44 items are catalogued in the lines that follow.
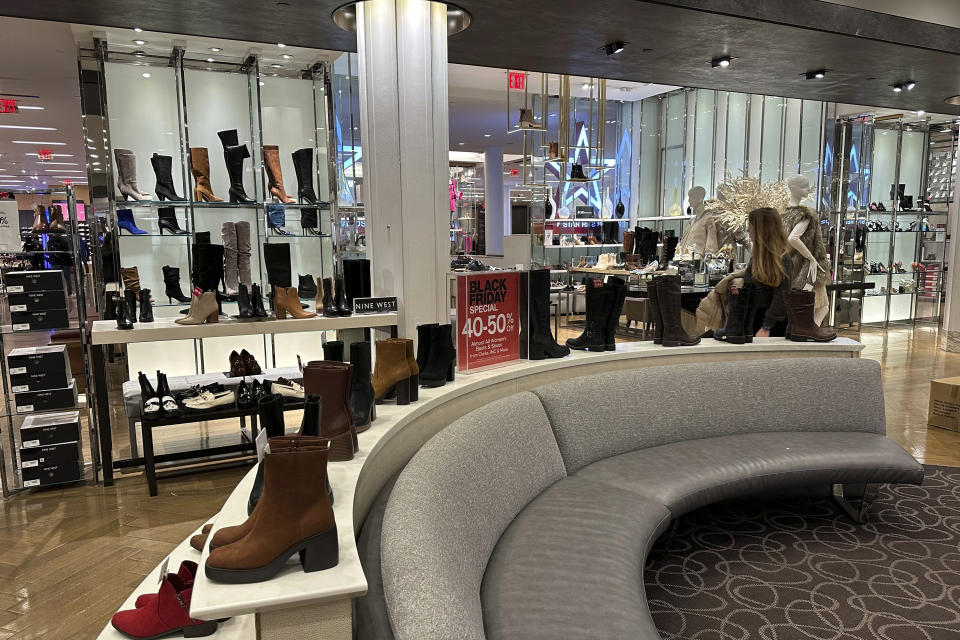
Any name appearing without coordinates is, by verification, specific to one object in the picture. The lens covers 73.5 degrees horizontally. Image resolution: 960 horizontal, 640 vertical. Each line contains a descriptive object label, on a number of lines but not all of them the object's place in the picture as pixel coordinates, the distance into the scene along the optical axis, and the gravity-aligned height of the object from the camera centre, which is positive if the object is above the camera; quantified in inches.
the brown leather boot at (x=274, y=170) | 186.9 +20.6
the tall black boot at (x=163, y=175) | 182.9 +19.1
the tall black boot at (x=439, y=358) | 102.6 -19.1
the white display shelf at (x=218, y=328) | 139.3 -19.5
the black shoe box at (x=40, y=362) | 145.0 -26.8
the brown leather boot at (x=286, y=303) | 152.7 -14.7
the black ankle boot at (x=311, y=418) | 61.3 -16.8
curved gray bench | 59.9 -37.4
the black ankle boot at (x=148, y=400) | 142.7 -35.2
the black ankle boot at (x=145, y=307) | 148.0 -14.9
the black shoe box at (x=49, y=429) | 145.3 -41.8
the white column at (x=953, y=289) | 339.3 -30.2
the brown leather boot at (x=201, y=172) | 180.9 +19.6
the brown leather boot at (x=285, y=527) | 47.2 -21.4
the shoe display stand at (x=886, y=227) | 392.2 +4.0
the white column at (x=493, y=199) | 606.9 +36.8
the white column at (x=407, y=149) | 138.3 +19.8
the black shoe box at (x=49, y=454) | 145.9 -47.8
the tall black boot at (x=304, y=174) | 186.4 +19.6
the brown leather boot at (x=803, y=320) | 151.4 -20.2
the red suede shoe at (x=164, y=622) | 59.4 -34.9
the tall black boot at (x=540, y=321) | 123.3 -16.1
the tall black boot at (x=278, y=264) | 163.2 -5.8
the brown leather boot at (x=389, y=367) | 89.3 -17.7
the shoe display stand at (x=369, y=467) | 45.9 -25.2
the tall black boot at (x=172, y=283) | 179.9 -11.5
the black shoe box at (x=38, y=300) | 146.3 -12.8
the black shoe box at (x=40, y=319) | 146.2 -17.3
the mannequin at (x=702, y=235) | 247.8 +0.2
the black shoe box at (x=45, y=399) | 146.9 -35.7
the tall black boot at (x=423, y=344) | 103.7 -16.8
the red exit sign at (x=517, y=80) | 400.8 +100.7
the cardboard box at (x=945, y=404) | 193.2 -51.8
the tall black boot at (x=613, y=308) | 131.7 -14.8
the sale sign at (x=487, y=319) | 112.1 -14.5
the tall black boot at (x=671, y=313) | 140.6 -16.8
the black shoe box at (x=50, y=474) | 146.6 -52.5
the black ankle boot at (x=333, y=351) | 83.4 -14.4
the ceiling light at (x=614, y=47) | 194.6 +57.7
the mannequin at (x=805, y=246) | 198.5 -3.7
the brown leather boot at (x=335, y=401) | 67.7 -17.0
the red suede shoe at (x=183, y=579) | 62.2 -33.9
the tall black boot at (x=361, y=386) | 77.9 -17.8
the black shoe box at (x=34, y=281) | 144.9 -8.3
